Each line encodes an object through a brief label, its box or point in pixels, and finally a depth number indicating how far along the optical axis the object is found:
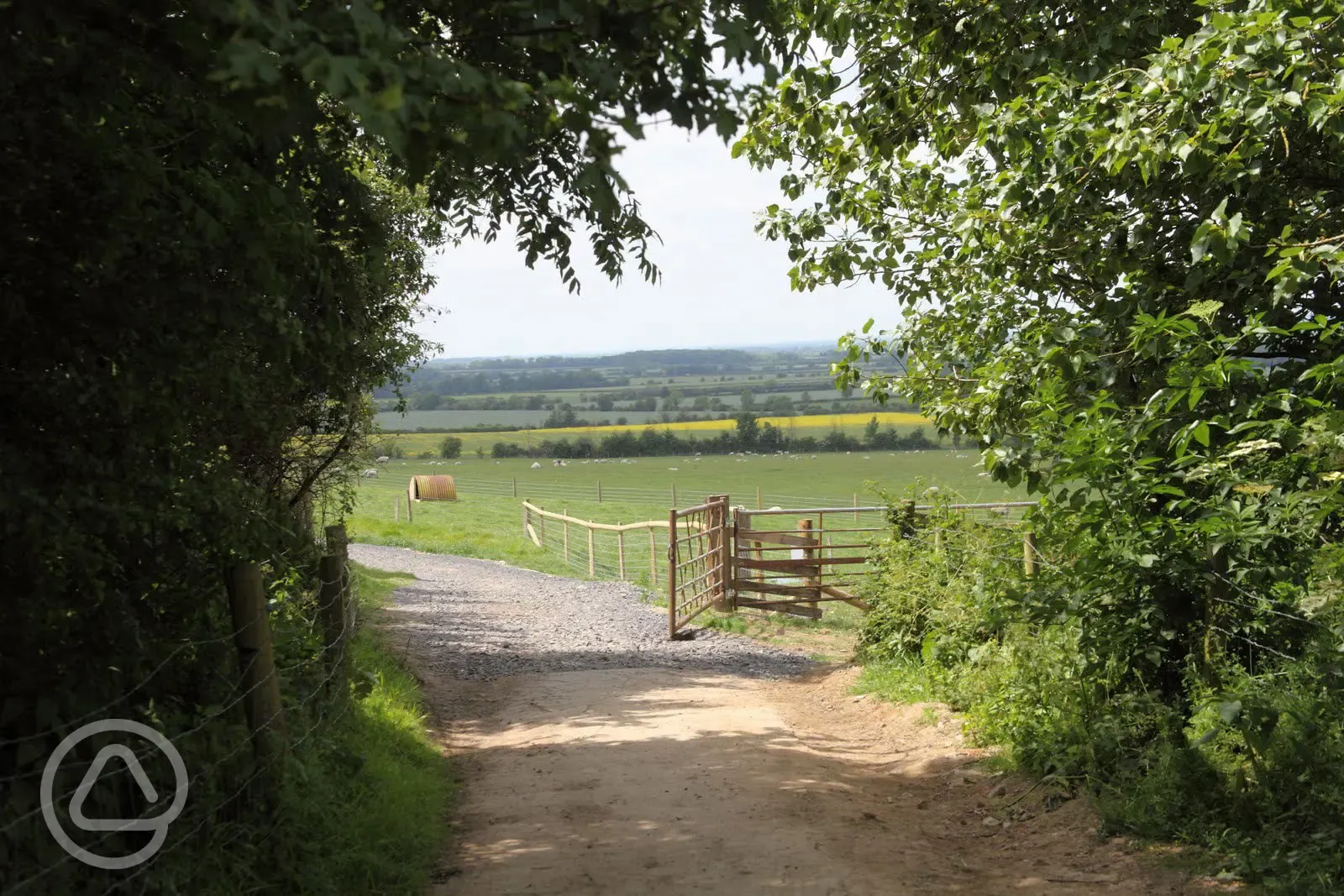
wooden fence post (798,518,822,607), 16.17
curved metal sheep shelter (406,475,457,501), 45.19
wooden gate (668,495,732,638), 15.41
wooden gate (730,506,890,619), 15.96
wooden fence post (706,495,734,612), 16.12
